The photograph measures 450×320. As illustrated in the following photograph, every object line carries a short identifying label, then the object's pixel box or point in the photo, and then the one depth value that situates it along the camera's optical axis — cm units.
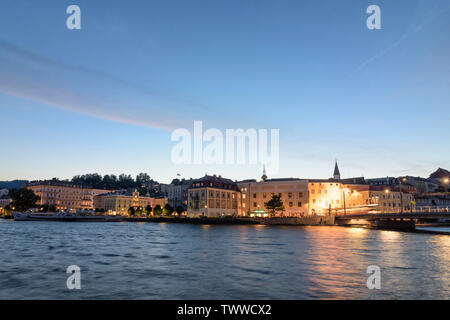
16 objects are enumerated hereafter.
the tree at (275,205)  11844
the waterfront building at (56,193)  18300
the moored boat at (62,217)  13425
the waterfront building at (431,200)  15975
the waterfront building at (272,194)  12388
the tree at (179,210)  14865
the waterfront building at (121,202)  18100
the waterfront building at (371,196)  12542
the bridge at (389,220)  6635
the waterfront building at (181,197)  19060
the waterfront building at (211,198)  12388
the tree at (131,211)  16815
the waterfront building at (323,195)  12288
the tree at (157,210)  16425
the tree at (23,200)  15375
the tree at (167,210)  15508
